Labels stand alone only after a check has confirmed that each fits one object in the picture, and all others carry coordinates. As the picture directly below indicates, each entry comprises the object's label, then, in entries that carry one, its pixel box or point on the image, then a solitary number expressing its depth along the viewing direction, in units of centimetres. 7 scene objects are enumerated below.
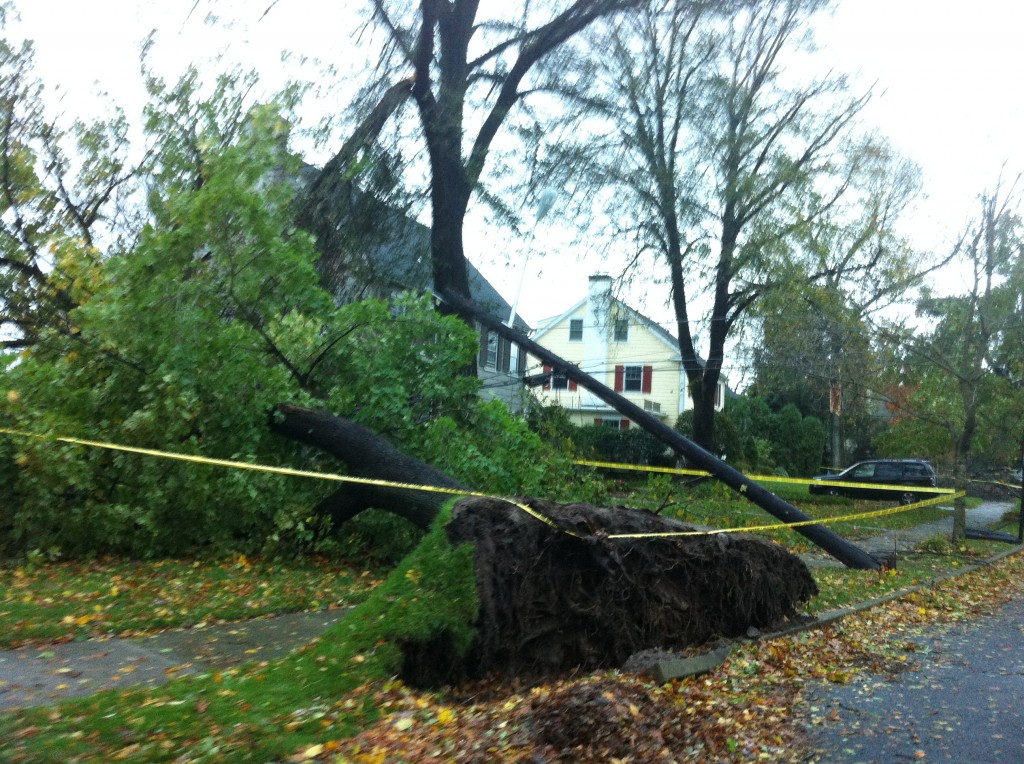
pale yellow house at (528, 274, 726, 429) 4403
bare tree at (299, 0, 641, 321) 1609
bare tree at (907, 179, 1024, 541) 1789
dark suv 3070
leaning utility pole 1410
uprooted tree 634
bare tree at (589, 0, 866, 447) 1908
